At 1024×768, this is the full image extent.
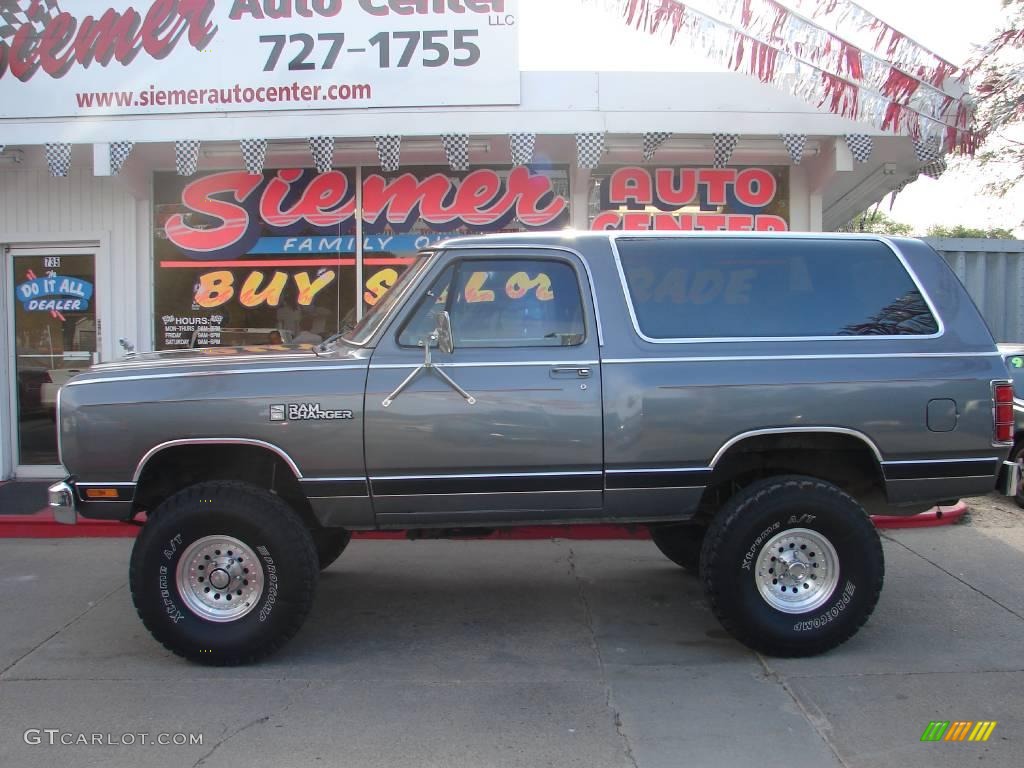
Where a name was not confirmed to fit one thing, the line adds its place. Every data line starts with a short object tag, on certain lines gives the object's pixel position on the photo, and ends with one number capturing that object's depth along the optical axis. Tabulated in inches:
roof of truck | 181.0
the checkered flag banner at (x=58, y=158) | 309.1
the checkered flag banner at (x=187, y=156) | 307.1
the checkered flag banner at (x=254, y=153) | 307.1
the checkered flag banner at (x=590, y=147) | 304.0
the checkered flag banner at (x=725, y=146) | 307.9
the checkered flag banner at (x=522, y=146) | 304.2
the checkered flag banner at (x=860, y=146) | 305.1
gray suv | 170.2
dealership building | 307.1
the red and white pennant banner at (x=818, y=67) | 296.0
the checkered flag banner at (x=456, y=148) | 304.8
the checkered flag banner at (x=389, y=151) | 305.4
